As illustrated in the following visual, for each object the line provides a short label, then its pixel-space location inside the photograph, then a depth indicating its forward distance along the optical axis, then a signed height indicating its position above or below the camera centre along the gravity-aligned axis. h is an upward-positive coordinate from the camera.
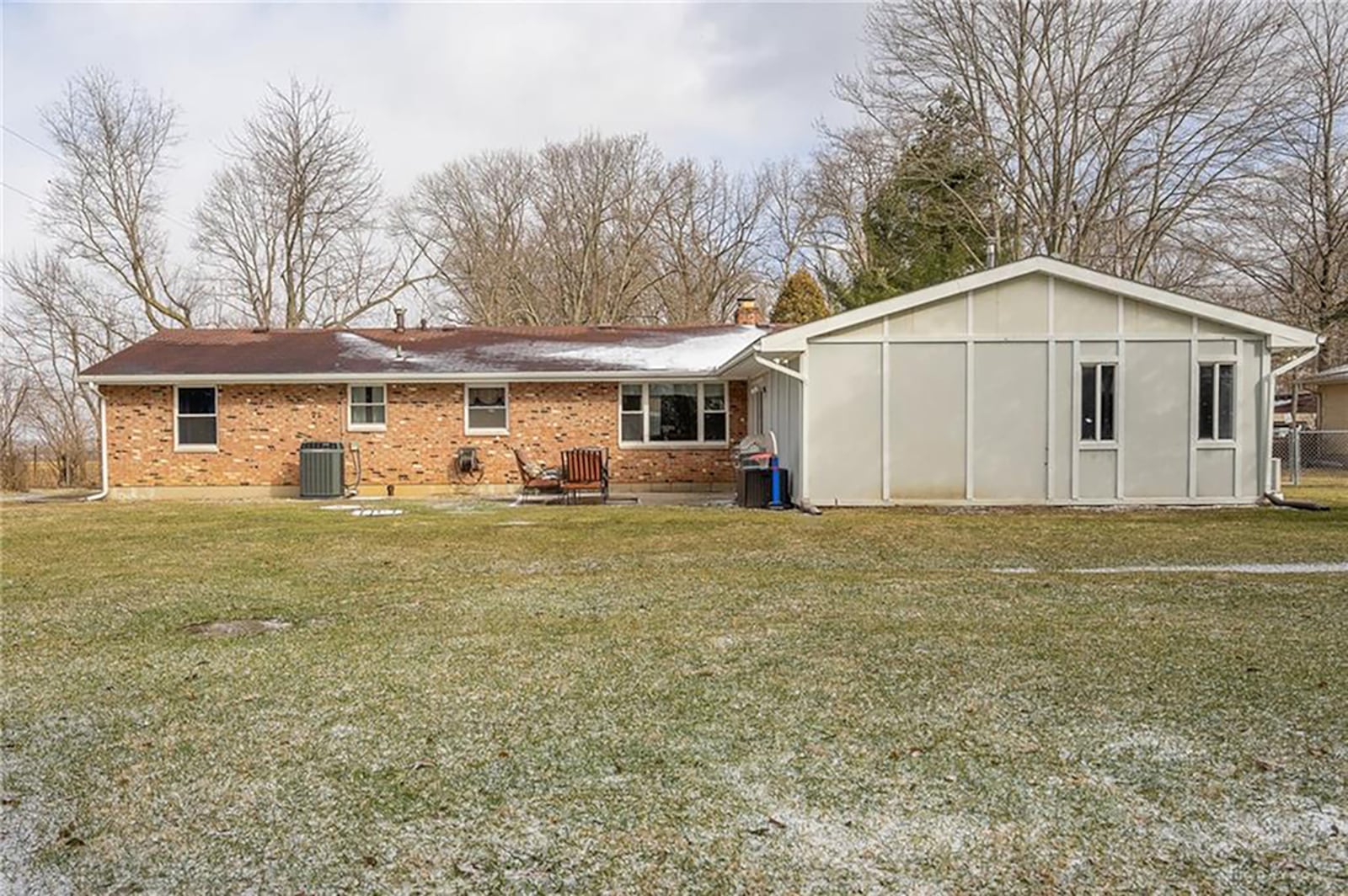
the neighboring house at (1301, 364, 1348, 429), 27.42 +1.23
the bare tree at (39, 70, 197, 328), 29.86 +8.05
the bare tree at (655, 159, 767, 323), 36.06 +7.35
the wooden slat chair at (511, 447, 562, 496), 17.48 -0.72
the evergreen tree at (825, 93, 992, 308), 26.97 +6.53
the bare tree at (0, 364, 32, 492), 20.16 +0.11
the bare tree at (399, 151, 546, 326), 35.97 +7.95
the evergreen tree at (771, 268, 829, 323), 28.28 +4.08
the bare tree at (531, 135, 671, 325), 35.53 +8.07
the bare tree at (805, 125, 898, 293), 28.70 +8.04
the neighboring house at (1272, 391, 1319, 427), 41.19 +1.31
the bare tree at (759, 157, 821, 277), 34.97 +8.27
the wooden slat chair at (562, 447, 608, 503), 16.98 -0.58
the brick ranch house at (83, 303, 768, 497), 18.23 +0.38
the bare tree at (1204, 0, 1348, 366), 26.39 +6.79
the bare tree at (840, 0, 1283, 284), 24.94 +9.17
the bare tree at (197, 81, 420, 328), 32.91 +8.04
